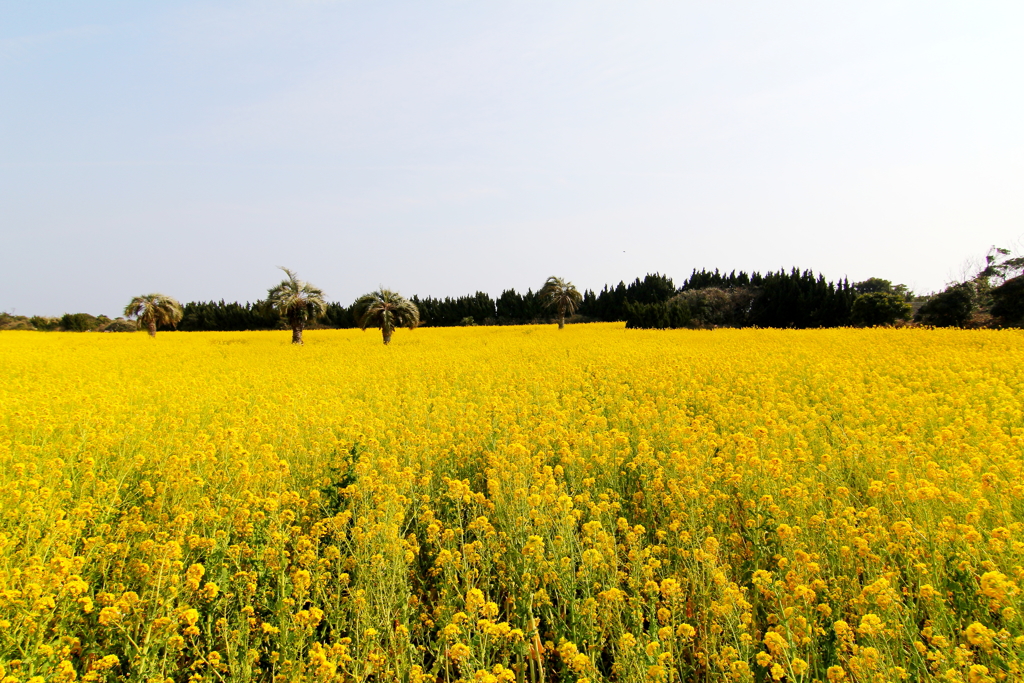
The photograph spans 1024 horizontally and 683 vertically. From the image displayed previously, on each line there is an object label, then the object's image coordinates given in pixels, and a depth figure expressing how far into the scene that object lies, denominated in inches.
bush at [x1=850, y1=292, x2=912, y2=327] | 1504.7
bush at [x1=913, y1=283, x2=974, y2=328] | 1339.8
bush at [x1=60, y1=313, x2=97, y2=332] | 2252.7
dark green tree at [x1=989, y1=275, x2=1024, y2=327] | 1199.6
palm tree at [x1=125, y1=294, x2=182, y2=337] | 1392.7
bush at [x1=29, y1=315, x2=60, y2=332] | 2209.6
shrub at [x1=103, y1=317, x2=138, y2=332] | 2242.9
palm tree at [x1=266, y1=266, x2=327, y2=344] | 1141.7
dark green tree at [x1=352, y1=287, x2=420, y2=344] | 1059.3
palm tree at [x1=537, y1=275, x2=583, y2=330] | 1526.8
